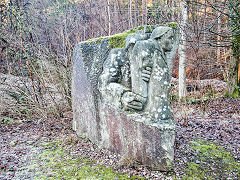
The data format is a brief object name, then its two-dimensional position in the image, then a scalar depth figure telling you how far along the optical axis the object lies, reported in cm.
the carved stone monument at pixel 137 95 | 314
